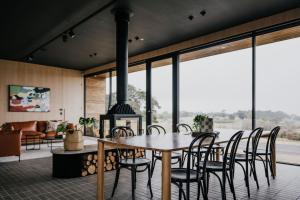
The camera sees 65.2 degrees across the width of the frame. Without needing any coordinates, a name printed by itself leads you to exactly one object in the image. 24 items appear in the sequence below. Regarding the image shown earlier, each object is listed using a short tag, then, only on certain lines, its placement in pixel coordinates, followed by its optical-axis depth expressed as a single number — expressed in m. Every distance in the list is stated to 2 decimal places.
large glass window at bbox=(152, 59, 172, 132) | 6.62
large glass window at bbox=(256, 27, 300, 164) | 4.75
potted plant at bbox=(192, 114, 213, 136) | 3.38
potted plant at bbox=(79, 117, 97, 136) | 9.45
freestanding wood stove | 4.75
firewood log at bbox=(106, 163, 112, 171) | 4.34
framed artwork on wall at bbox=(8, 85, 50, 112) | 8.32
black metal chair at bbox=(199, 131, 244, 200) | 2.65
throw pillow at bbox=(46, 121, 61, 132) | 7.97
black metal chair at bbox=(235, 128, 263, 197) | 3.17
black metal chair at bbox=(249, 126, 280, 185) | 3.56
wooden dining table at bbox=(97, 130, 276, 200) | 2.13
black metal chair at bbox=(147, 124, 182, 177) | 3.54
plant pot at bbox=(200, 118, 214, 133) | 3.38
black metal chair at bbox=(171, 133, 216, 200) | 2.31
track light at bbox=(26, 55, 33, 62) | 7.87
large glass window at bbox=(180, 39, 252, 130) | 5.25
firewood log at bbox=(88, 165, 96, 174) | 4.07
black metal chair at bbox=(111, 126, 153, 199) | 2.92
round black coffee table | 3.86
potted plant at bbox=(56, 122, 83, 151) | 4.01
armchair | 5.00
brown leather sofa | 7.29
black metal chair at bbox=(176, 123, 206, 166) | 4.01
